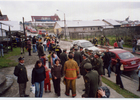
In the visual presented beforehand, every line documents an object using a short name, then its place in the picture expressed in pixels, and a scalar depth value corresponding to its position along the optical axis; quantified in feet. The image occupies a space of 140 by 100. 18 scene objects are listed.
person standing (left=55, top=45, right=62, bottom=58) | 31.96
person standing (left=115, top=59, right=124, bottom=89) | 22.13
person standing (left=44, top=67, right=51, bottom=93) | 19.04
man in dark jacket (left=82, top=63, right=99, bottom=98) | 12.60
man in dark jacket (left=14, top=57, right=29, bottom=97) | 17.06
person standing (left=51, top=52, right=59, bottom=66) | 24.17
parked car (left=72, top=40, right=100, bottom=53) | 45.02
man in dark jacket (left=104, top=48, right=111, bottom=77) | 26.73
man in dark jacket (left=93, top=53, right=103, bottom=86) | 20.31
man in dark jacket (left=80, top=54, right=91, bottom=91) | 19.92
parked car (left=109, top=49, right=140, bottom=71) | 28.45
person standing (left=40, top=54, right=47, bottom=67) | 22.15
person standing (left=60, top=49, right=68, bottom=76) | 25.05
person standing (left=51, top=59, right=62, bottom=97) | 17.75
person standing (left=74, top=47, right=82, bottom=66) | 25.32
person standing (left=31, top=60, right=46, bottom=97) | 16.20
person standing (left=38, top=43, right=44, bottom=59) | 35.85
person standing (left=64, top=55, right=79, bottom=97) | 17.52
